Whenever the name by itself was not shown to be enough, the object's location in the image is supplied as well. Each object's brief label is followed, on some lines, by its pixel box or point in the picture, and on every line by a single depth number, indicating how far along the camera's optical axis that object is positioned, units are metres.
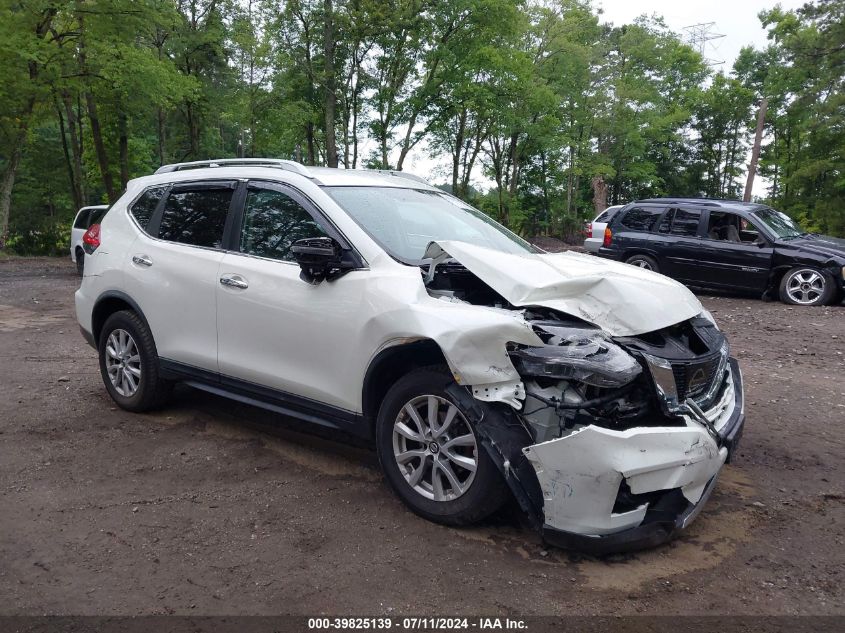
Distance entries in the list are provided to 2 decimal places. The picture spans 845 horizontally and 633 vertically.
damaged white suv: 2.89
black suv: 11.08
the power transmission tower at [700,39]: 44.88
